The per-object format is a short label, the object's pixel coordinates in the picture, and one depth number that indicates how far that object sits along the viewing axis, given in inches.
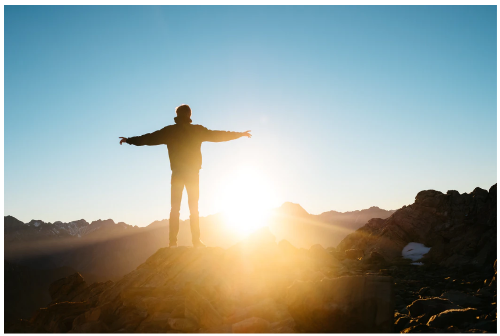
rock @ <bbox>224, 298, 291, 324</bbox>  285.4
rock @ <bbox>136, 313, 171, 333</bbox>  264.7
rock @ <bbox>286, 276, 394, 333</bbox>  243.6
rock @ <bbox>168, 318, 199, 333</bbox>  262.2
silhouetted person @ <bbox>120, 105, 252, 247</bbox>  427.2
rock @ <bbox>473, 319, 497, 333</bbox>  231.9
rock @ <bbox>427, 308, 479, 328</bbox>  252.1
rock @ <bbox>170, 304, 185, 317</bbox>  282.8
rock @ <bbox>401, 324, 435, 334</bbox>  243.6
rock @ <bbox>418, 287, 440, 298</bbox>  373.4
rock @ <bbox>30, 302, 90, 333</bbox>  322.3
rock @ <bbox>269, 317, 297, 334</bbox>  260.4
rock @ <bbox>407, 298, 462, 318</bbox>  280.5
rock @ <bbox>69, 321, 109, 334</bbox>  274.5
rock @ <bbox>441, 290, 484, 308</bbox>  307.0
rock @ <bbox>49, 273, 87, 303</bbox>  540.7
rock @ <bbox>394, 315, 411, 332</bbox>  262.2
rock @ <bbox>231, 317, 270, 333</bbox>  261.6
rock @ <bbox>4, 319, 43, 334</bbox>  319.9
